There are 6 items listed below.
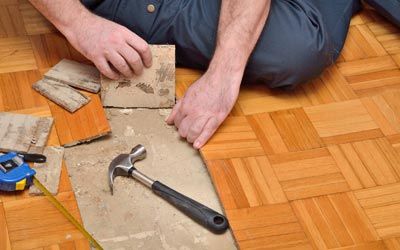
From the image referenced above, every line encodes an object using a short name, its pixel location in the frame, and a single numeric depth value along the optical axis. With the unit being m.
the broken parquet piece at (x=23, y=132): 1.74
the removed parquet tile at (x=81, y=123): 1.79
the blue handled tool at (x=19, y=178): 1.65
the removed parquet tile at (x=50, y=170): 1.69
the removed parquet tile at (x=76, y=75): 1.89
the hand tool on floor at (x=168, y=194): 1.65
